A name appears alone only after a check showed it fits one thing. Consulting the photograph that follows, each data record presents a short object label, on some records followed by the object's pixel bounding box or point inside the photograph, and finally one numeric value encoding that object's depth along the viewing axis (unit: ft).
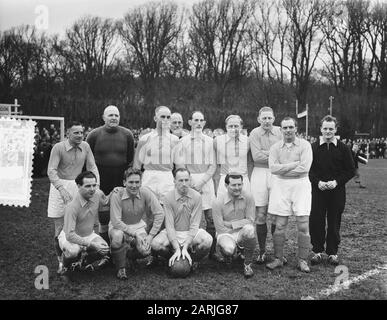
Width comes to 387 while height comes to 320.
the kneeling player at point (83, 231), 15.89
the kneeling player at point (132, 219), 16.43
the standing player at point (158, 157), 18.85
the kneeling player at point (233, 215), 17.04
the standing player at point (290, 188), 17.43
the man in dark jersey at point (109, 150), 18.85
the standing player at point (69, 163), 18.03
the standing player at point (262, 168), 18.51
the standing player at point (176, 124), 22.43
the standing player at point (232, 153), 19.01
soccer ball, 16.21
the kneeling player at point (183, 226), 16.90
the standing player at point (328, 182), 18.70
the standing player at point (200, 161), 19.15
